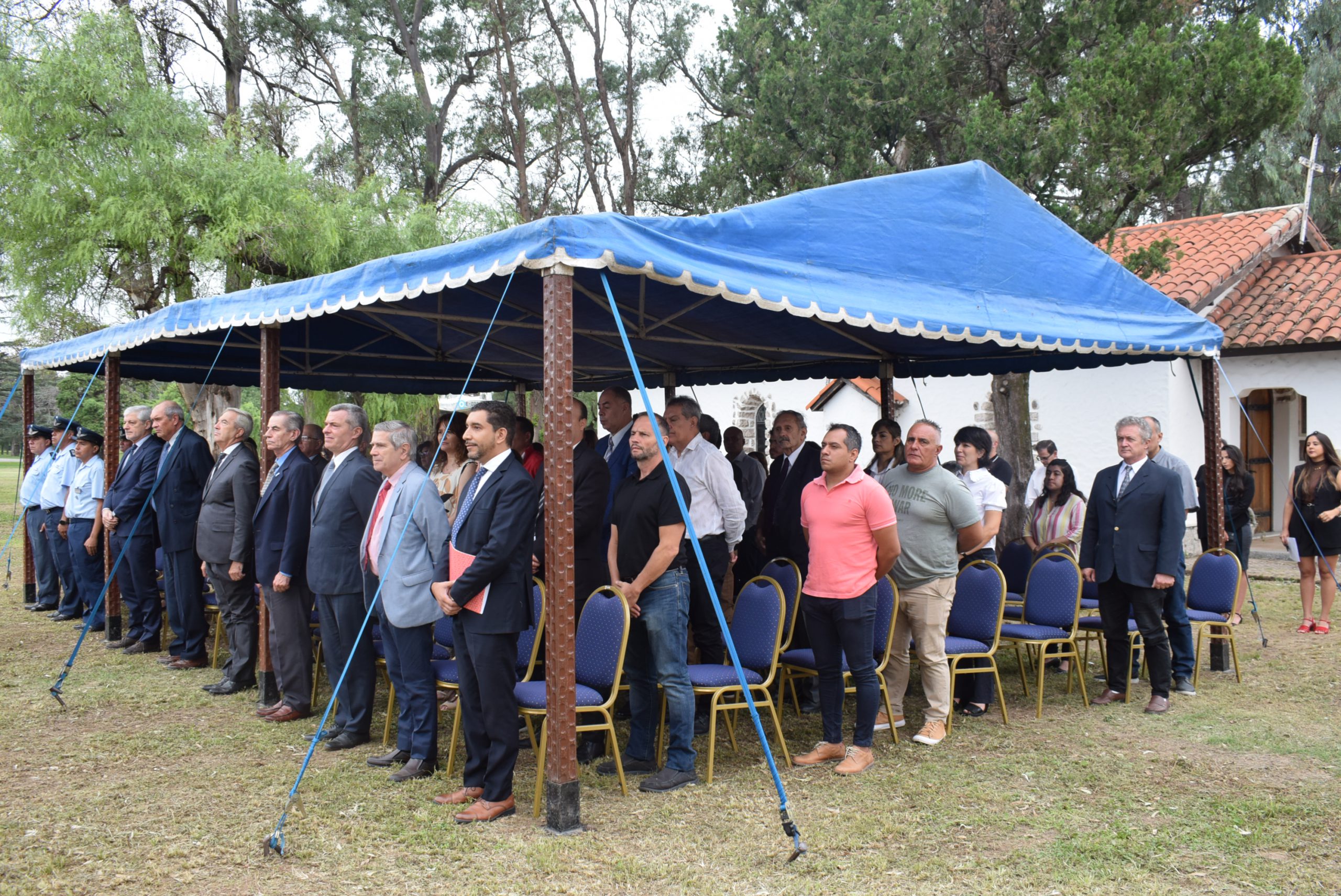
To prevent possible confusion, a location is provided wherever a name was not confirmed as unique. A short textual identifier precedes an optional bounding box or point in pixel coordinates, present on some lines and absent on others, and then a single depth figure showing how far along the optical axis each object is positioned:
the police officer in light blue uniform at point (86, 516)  8.91
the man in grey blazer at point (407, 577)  4.62
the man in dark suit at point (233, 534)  6.10
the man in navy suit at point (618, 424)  5.90
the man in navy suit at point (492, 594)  4.09
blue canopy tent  4.06
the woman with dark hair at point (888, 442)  6.41
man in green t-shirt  5.21
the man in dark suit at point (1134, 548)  5.84
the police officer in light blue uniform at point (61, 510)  9.52
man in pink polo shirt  4.68
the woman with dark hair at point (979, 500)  5.84
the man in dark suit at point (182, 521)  6.97
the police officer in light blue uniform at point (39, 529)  10.09
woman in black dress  8.45
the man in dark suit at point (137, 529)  7.38
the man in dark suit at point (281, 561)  5.63
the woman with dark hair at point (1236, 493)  8.41
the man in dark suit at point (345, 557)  5.11
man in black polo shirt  4.51
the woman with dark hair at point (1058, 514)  7.16
